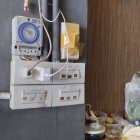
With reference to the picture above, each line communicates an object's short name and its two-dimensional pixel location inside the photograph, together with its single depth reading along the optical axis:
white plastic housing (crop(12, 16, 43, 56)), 0.65
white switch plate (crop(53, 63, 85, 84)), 0.72
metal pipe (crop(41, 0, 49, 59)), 0.71
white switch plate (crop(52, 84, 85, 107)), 0.72
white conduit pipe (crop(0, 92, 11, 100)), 0.64
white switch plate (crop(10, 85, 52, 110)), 0.64
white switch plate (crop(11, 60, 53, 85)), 0.64
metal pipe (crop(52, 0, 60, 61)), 0.73
